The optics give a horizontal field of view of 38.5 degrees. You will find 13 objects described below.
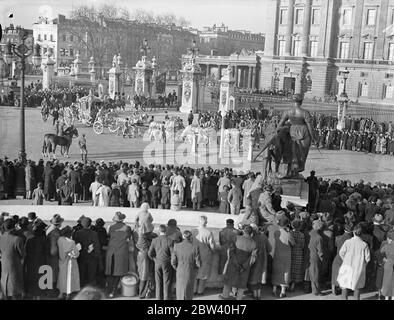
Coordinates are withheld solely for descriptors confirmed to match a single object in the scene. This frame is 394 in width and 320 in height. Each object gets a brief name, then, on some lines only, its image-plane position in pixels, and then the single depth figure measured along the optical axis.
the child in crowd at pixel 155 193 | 12.65
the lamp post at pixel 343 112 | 28.94
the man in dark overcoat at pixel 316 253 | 8.04
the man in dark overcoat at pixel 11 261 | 7.29
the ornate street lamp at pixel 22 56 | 15.41
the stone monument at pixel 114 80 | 39.38
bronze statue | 10.90
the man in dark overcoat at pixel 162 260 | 7.43
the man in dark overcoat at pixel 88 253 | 7.62
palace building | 50.00
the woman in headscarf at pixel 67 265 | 7.50
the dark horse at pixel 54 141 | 18.96
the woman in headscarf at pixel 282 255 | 7.95
